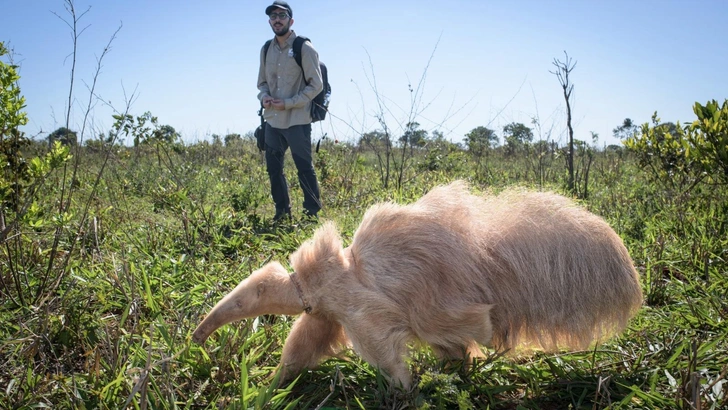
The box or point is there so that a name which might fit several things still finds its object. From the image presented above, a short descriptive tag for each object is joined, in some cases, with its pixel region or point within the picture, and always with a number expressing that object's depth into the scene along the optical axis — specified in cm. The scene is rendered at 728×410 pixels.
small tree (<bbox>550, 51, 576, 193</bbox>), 684
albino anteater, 233
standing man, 577
